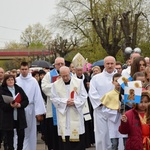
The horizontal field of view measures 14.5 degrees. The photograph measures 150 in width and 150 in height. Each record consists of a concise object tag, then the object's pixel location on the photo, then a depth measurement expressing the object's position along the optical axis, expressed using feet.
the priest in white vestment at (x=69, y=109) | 36.90
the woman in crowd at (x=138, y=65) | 32.50
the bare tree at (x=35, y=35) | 283.84
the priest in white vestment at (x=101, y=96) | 37.01
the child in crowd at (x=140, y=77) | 29.69
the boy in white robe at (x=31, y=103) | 42.66
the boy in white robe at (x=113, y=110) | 34.18
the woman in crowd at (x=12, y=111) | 38.40
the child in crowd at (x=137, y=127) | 25.97
